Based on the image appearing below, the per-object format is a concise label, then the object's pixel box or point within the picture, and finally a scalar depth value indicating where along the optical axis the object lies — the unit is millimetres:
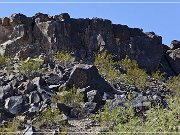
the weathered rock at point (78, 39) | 40440
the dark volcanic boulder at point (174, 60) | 47370
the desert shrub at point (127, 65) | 36880
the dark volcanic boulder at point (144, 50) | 44433
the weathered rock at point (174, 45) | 50059
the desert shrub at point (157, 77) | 36510
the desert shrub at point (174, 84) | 28786
